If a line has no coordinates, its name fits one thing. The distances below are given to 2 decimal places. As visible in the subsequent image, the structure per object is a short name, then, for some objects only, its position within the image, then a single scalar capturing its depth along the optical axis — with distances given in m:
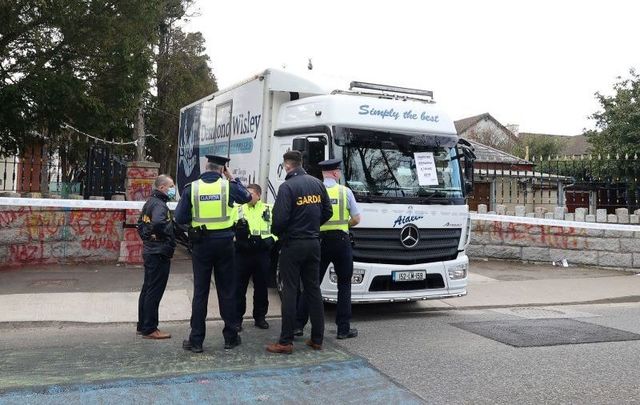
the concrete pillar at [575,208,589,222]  12.84
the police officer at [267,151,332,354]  5.80
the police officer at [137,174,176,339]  6.28
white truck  7.12
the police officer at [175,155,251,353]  5.73
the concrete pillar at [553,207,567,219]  12.98
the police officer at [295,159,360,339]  6.41
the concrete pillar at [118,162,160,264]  10.78
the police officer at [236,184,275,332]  6.54
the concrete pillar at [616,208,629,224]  12.74
